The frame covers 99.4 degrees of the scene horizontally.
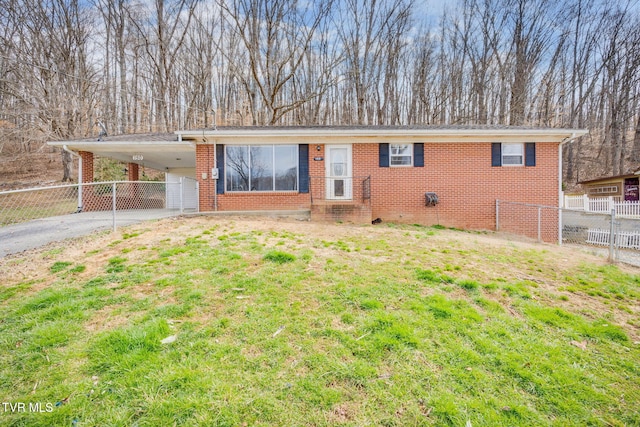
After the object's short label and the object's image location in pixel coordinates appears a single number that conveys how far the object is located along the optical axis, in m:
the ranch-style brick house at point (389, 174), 9.27
